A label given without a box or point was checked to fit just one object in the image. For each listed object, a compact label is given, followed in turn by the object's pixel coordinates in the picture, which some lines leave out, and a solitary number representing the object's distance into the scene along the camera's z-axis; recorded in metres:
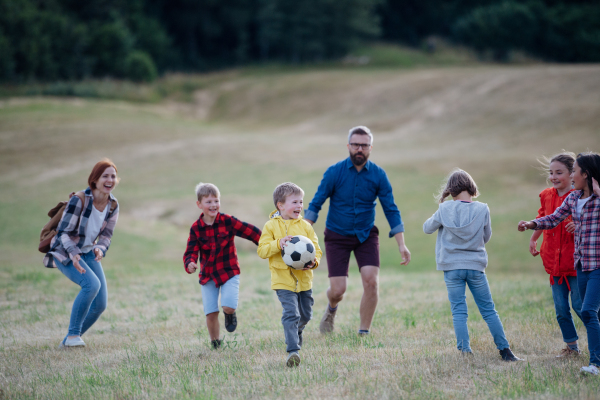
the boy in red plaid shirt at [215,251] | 11.84
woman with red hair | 12.45
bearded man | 12.82
